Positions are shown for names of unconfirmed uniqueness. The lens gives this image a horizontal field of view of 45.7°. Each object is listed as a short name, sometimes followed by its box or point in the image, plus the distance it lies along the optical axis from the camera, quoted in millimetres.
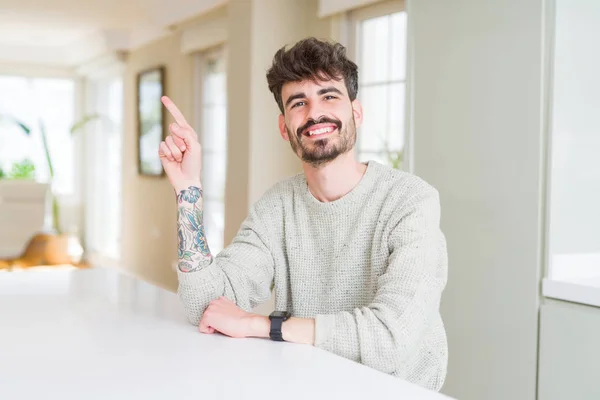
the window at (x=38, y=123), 9031
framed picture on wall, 6688
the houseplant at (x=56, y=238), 8500
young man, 1478
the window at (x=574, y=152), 2330
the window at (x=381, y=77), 3631
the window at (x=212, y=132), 5746
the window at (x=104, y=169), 8445
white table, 1086
